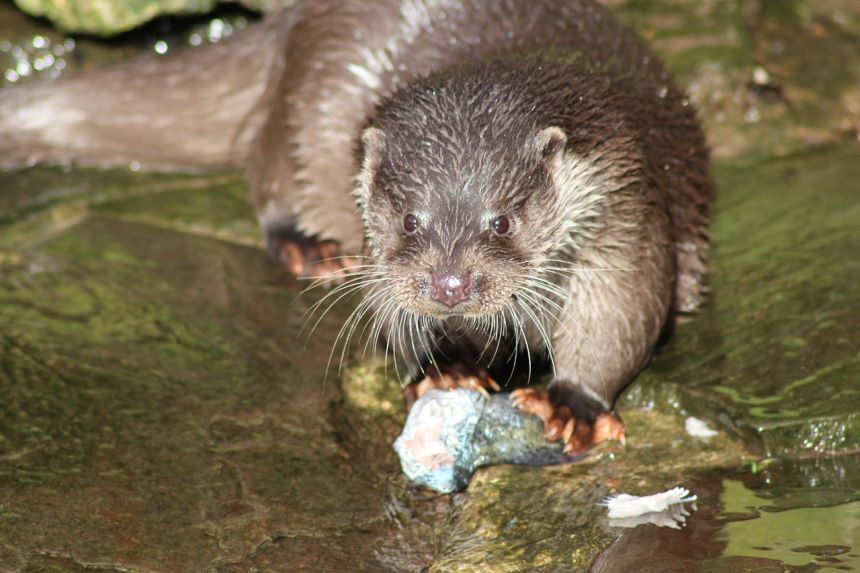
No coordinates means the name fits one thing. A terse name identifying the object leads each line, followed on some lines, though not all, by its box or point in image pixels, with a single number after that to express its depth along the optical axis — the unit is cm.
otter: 510
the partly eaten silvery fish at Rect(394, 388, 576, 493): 514
